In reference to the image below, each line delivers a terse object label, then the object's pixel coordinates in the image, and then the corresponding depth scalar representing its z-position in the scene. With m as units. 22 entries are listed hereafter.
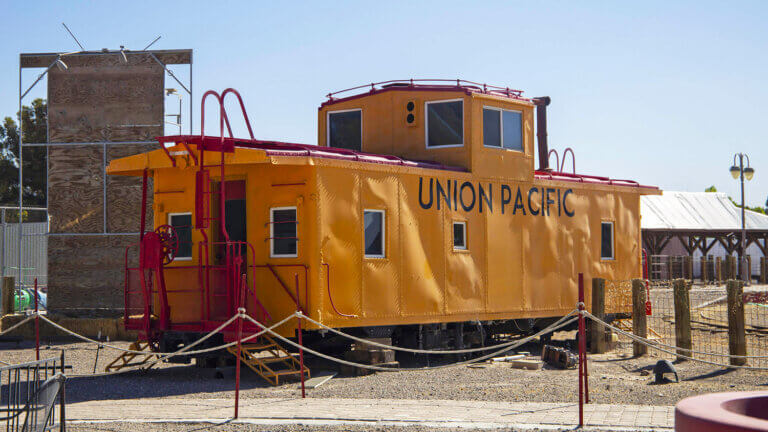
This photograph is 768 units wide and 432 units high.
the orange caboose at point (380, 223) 13.30
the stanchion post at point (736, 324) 13.66
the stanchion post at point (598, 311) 16.53
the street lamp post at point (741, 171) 35.09
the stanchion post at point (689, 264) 38.31
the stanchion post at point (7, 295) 20.23
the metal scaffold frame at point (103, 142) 20.50
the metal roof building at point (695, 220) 42.81
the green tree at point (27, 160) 45.97
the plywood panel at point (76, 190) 20.72
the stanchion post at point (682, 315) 14.50
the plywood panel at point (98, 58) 20.88
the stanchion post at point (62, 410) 7.32
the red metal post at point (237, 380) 9.45
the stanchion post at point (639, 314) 15.69
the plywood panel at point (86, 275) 20.61
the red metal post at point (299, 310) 11.03
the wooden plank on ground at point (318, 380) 12.15
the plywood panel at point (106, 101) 20.83
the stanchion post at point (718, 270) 38.96
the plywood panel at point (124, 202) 20.55
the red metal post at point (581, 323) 9.60
